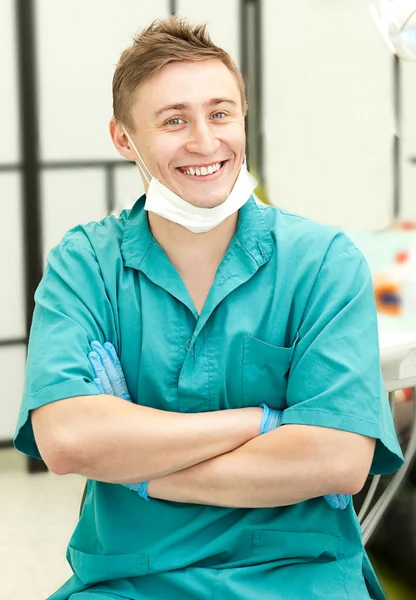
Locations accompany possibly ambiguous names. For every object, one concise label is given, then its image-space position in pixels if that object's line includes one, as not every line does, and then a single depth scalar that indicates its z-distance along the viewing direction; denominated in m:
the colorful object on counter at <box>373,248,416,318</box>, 3.05
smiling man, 2.38
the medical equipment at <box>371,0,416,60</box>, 2.82
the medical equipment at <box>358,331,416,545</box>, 2.72
